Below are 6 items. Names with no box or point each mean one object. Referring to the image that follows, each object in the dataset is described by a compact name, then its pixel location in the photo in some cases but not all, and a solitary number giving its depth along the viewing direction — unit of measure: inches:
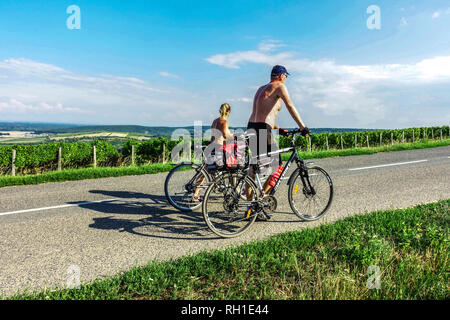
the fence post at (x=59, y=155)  612.0
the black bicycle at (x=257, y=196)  178.2
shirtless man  191.6
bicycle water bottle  200.4
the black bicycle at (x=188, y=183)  221.6
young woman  225.3
